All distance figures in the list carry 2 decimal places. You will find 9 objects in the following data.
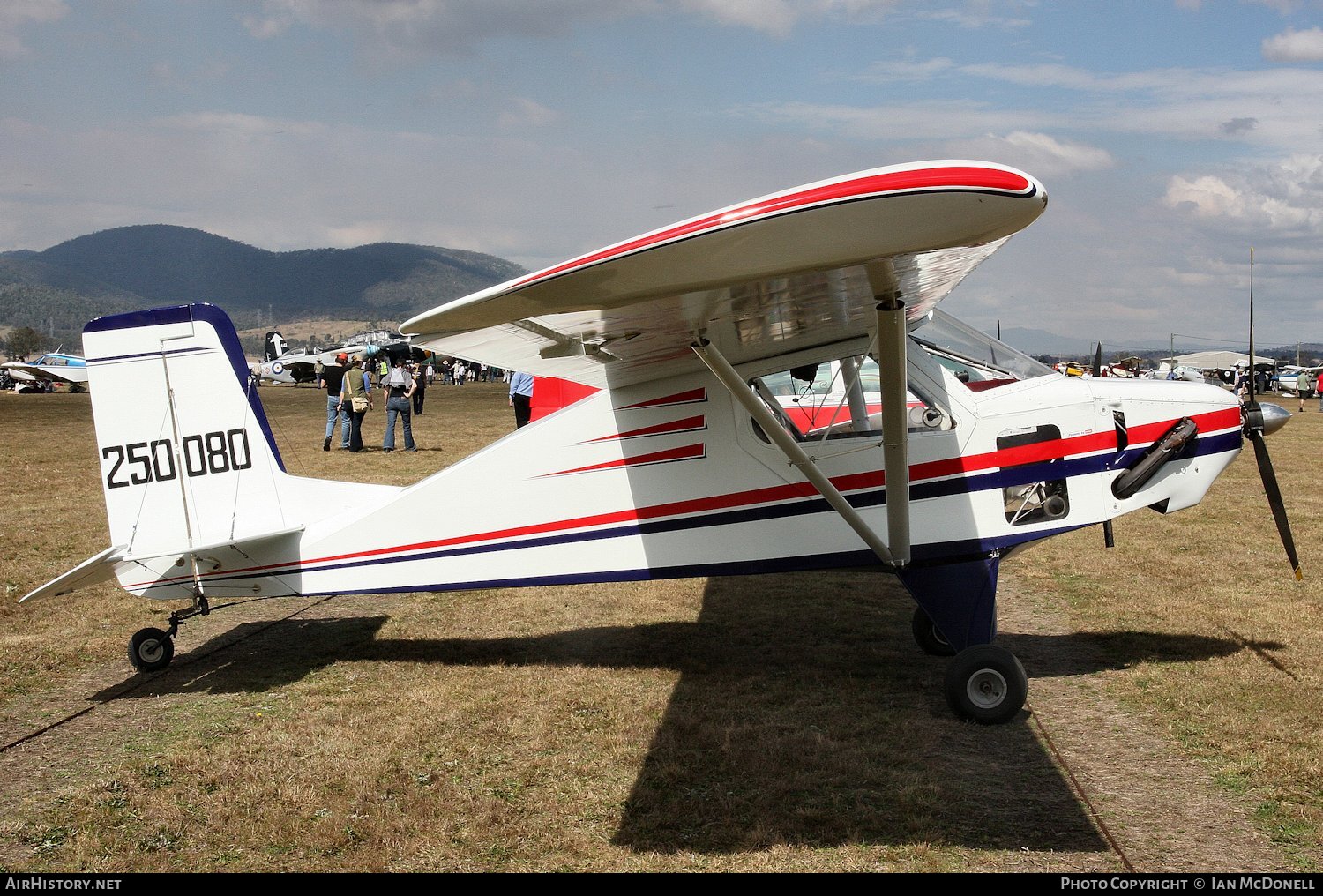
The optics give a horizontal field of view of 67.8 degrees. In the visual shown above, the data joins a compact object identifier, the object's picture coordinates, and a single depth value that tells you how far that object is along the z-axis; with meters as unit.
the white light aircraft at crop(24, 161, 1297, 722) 5.29
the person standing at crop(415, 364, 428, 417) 33.16
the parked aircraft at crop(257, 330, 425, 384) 70.69
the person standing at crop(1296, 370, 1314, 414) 52.47
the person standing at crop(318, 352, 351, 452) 20.83
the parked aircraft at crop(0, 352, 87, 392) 62.38
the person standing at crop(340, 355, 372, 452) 20.12
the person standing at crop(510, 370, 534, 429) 18.02
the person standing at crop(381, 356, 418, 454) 20.47
